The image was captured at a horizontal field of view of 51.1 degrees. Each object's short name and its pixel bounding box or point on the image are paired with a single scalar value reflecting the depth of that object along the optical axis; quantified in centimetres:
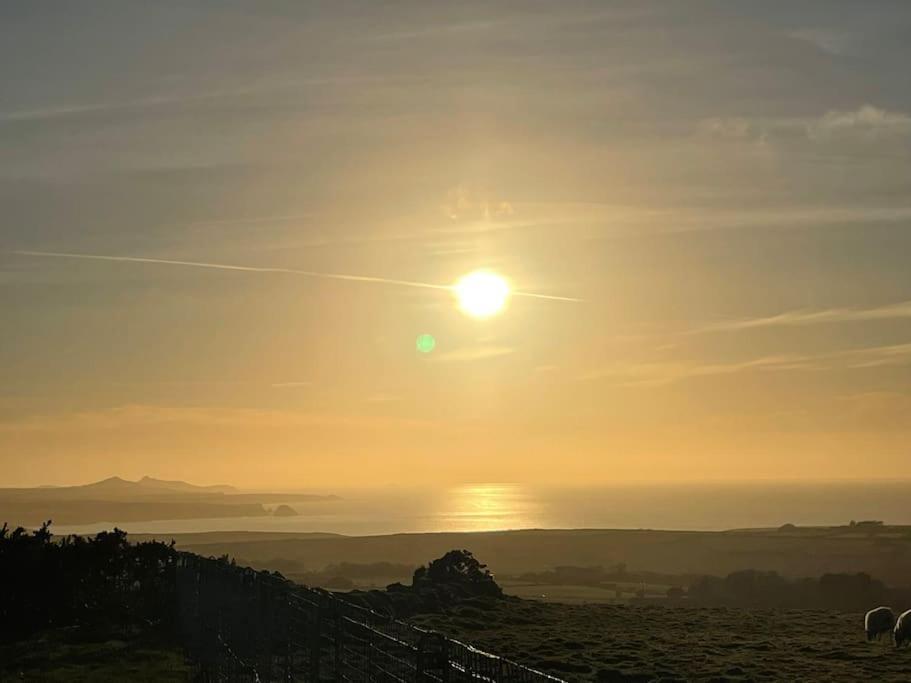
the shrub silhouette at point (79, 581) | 3659
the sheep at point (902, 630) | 3136
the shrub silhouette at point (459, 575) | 4572
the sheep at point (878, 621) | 3384
